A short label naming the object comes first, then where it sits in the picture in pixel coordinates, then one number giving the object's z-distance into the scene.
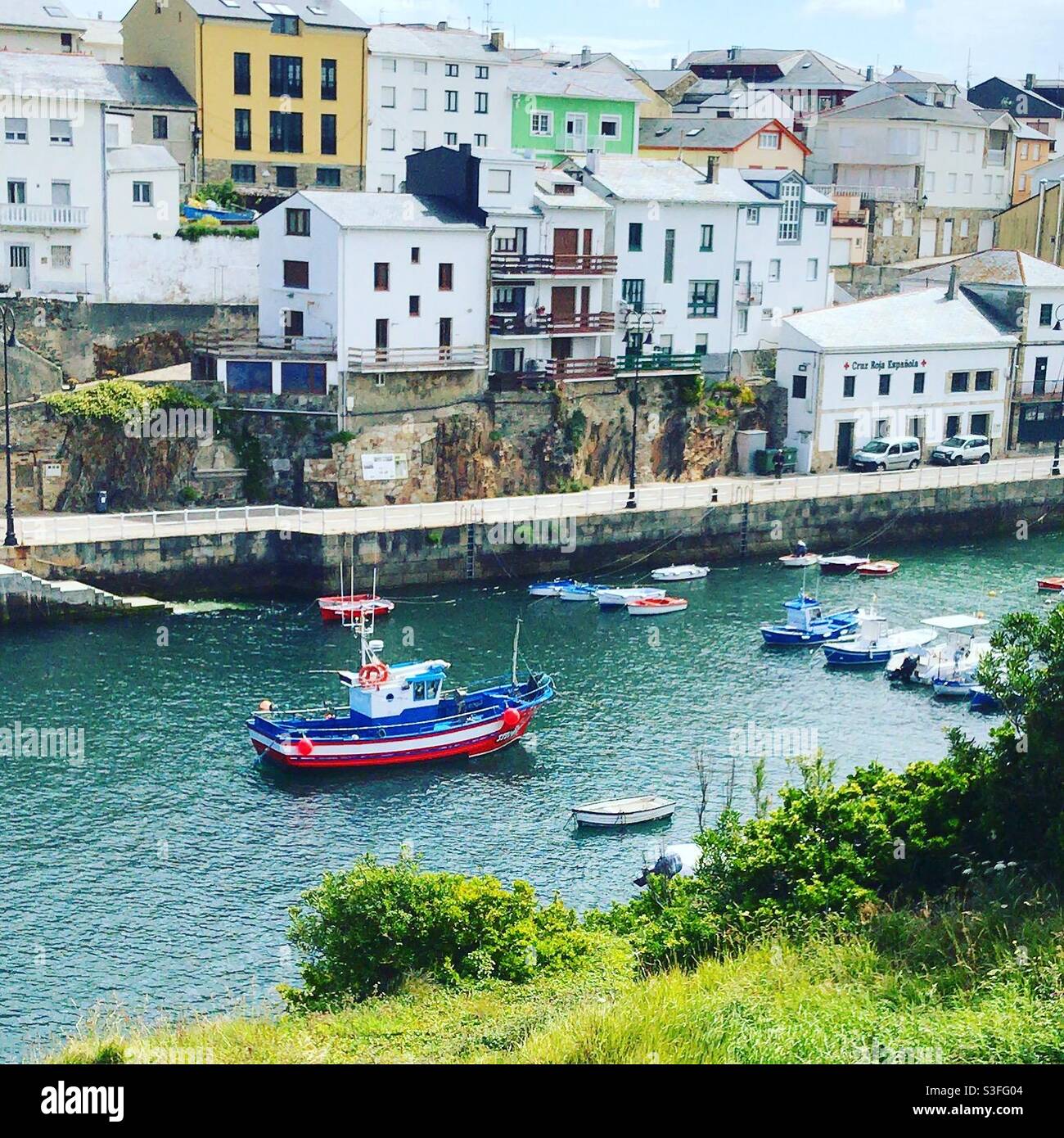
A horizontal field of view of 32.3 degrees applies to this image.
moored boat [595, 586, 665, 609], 59.09
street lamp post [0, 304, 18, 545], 55.50
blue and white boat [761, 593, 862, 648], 55.22
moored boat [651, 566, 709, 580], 62.50
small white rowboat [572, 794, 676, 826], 40.53
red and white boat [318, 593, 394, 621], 55.91
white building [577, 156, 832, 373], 73.44
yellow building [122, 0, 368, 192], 75.81
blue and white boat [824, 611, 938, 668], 53.69
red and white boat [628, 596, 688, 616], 58.53
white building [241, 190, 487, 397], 63.78
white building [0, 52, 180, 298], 64.50
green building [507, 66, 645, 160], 86.75
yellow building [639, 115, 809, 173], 87.62
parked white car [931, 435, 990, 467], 76.56
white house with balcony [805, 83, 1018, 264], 97.25
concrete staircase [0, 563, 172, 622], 53.72
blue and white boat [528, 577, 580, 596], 60.56
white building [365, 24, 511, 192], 80.56
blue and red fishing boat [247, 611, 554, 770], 43.78
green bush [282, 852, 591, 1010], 26.23
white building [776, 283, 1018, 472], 74.19
